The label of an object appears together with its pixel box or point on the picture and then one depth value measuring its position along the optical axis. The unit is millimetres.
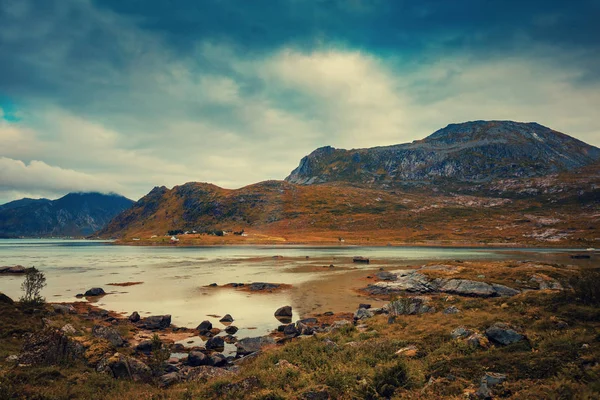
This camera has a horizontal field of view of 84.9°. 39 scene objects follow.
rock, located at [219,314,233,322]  41281
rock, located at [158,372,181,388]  20308
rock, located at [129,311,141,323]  40981
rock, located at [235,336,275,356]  28672
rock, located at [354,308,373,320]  39109
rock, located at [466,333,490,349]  20297
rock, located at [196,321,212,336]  36125
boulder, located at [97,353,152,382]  20266
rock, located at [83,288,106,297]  58000
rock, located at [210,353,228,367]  24991
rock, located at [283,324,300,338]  33562
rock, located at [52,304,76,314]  35375
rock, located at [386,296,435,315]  35156
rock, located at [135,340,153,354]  29170
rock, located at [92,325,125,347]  28920
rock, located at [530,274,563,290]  51188
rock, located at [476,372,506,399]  13219
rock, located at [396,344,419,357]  20719
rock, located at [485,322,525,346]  20359
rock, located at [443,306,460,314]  31325
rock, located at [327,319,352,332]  31225
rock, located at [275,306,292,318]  43459
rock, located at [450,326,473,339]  22409
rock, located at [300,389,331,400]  15203
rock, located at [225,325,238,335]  35719
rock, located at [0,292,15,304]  30469
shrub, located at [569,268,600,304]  24516
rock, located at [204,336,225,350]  30469
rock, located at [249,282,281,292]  64750
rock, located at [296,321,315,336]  33500
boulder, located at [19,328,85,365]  19500
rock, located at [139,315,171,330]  37938
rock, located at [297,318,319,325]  38688
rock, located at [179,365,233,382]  20547
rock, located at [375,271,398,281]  70862
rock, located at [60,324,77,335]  25941
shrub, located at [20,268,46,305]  32997
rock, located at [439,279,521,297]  49812
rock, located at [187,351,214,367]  25547
